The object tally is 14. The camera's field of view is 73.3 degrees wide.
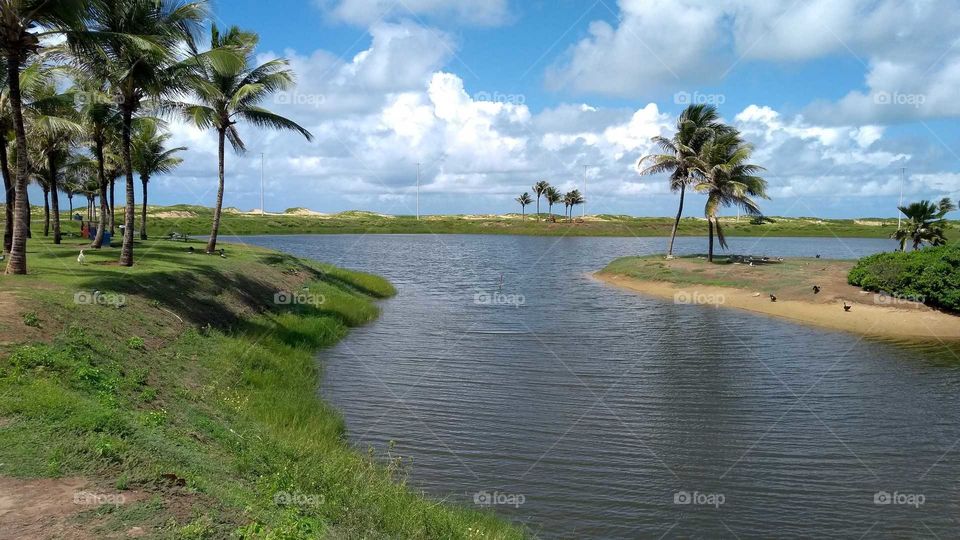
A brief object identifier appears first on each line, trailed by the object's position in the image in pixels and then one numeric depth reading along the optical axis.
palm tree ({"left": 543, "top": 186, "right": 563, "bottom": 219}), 151.25
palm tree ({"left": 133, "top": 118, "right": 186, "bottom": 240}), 40.60
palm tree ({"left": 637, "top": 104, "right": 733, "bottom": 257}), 50.03
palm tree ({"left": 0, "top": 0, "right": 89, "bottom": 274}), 17.36
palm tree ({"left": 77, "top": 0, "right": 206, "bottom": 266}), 21.06
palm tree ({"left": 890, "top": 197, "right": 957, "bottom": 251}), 41.53
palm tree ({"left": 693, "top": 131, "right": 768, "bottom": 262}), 47.66
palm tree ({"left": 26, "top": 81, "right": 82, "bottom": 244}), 26.64
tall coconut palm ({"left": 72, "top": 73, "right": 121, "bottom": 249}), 27.72
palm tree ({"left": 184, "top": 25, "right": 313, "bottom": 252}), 32.21
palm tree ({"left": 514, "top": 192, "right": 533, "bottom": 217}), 162.25
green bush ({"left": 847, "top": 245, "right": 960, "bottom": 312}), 29.00
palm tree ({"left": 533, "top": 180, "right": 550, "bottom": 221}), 151.00
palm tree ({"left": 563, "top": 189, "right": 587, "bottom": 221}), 152.12
